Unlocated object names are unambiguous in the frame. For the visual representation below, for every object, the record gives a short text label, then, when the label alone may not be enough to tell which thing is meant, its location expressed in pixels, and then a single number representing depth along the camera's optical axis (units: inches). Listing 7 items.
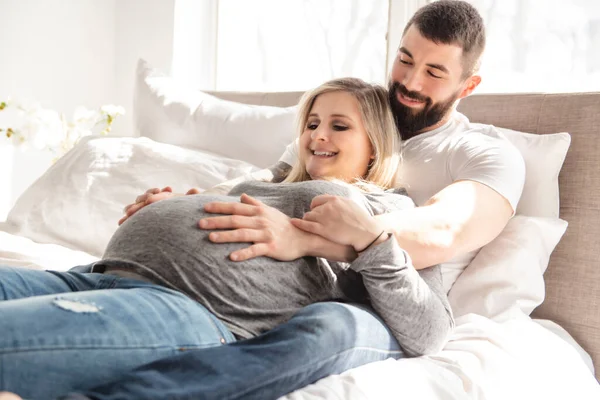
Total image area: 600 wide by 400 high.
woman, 37.2
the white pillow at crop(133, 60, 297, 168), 89.3
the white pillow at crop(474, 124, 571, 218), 69.6
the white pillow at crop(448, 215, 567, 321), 64.9
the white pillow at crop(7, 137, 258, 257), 83.7
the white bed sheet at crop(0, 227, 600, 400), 43.3
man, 37.8
